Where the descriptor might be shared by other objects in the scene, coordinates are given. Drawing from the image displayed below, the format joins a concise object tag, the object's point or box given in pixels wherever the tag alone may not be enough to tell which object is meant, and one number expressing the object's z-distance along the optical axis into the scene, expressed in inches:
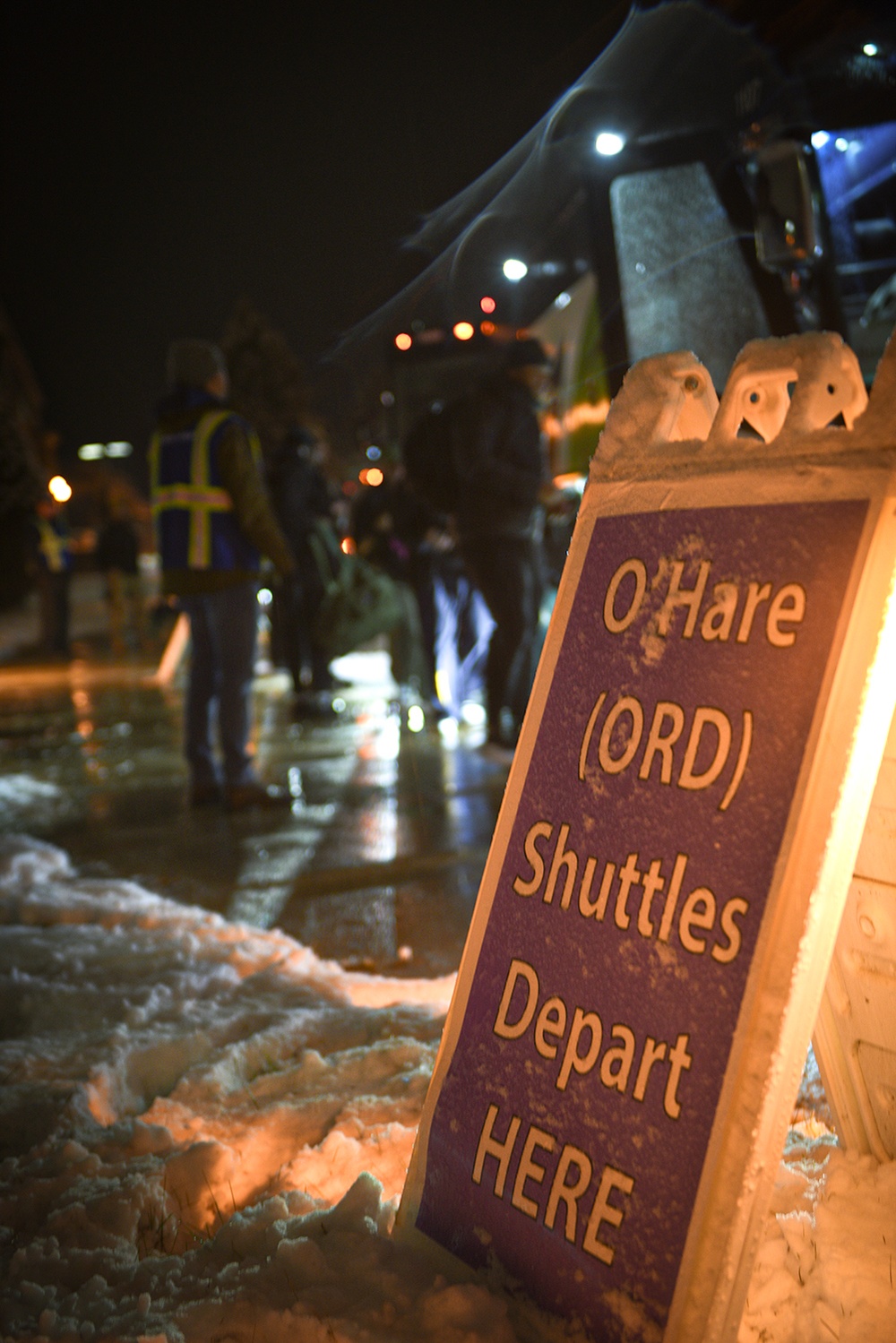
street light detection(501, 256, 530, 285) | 282.5
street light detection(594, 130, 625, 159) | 173.5
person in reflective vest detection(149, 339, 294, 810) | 199.6
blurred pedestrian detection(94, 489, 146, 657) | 612.4
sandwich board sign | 48.5
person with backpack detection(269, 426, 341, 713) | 343.0
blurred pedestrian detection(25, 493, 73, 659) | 646.5
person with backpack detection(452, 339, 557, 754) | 241.6
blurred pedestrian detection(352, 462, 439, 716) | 314.5
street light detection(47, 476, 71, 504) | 759.7
